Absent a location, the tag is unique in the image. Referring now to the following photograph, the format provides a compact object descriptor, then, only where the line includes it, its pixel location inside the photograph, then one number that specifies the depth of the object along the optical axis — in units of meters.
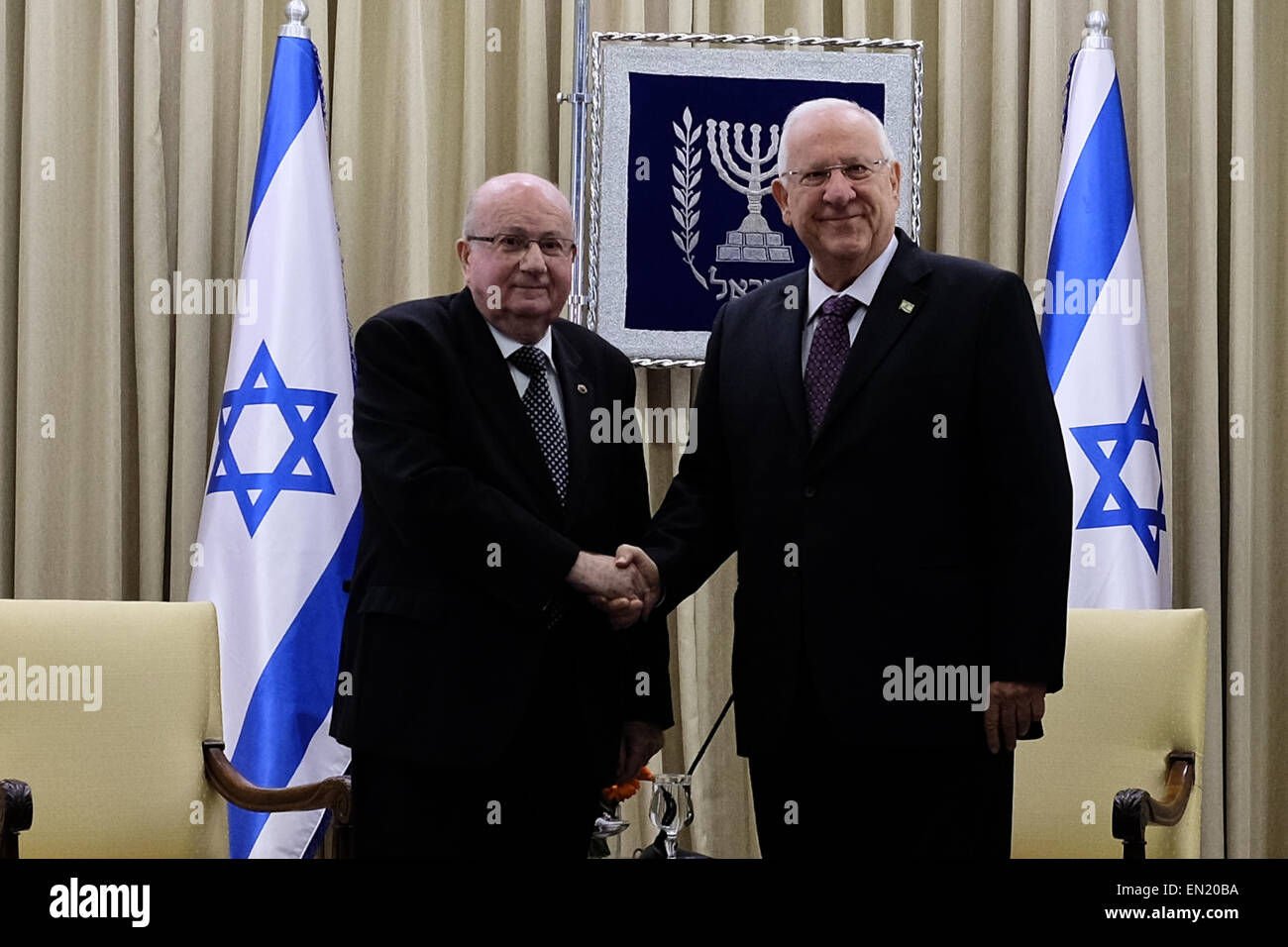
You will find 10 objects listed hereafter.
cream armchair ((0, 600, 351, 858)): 3.34
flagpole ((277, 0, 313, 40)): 4.19
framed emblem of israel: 4.41
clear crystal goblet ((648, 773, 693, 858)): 3.10
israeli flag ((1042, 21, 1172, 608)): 4.17
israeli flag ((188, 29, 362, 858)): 3.94
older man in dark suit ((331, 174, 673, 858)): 2.57
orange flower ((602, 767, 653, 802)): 2.86
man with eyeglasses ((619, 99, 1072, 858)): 2.41
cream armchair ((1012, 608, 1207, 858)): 3.68
